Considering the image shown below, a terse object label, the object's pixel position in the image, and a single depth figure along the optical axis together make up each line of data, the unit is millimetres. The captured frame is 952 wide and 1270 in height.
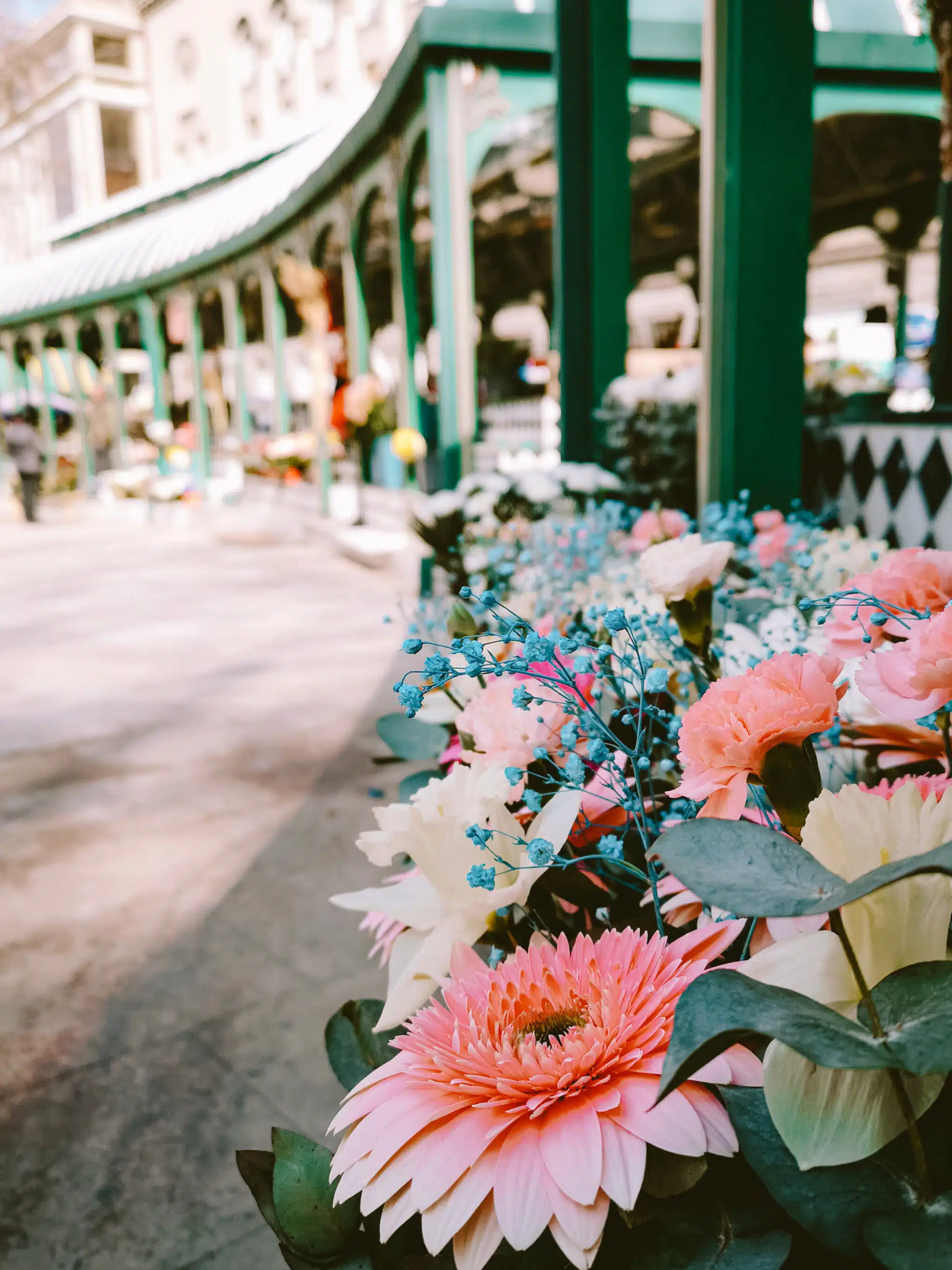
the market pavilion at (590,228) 2488
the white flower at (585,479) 3607
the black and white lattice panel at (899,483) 2949
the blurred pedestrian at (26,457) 13758
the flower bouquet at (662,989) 484
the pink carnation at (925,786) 669
